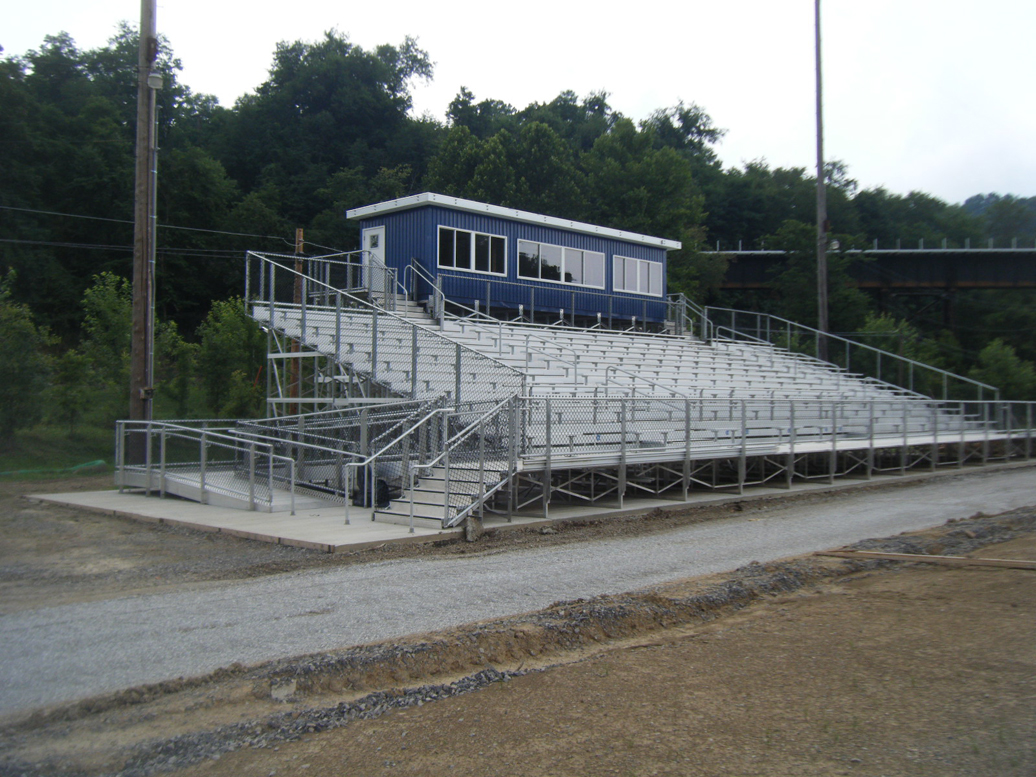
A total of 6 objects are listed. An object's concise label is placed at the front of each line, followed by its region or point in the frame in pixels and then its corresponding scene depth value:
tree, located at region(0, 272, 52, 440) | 23.36
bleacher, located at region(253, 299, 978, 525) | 14.24
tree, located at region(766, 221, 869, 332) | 42.66
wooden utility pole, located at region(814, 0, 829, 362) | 29.88
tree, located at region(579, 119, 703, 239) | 51.50
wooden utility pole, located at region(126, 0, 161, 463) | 17.62
